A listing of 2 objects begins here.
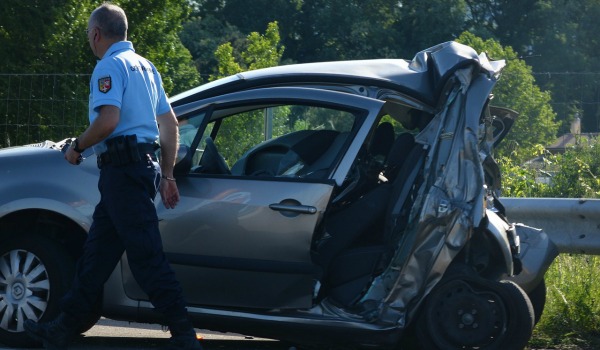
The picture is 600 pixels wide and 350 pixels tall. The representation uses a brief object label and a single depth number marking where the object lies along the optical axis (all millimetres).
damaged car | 11266
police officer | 10430
